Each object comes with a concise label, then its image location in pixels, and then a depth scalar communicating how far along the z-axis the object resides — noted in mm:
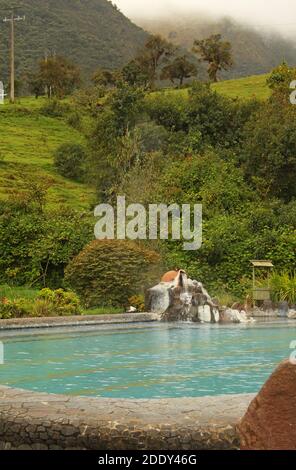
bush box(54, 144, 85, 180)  35250
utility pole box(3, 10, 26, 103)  48956
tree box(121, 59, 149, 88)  46500
